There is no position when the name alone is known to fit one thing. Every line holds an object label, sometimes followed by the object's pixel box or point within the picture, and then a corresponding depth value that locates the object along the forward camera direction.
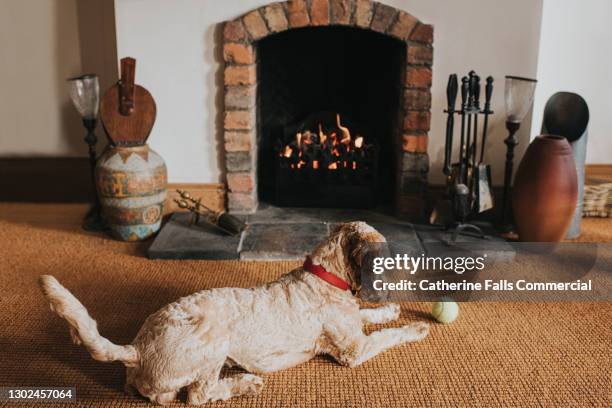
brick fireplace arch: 3.04
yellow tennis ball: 2.34
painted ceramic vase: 2.95
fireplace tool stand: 2.89
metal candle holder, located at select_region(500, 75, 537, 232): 2.85
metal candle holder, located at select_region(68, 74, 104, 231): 3.06
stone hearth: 2.89
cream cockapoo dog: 1.78
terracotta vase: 2.83
